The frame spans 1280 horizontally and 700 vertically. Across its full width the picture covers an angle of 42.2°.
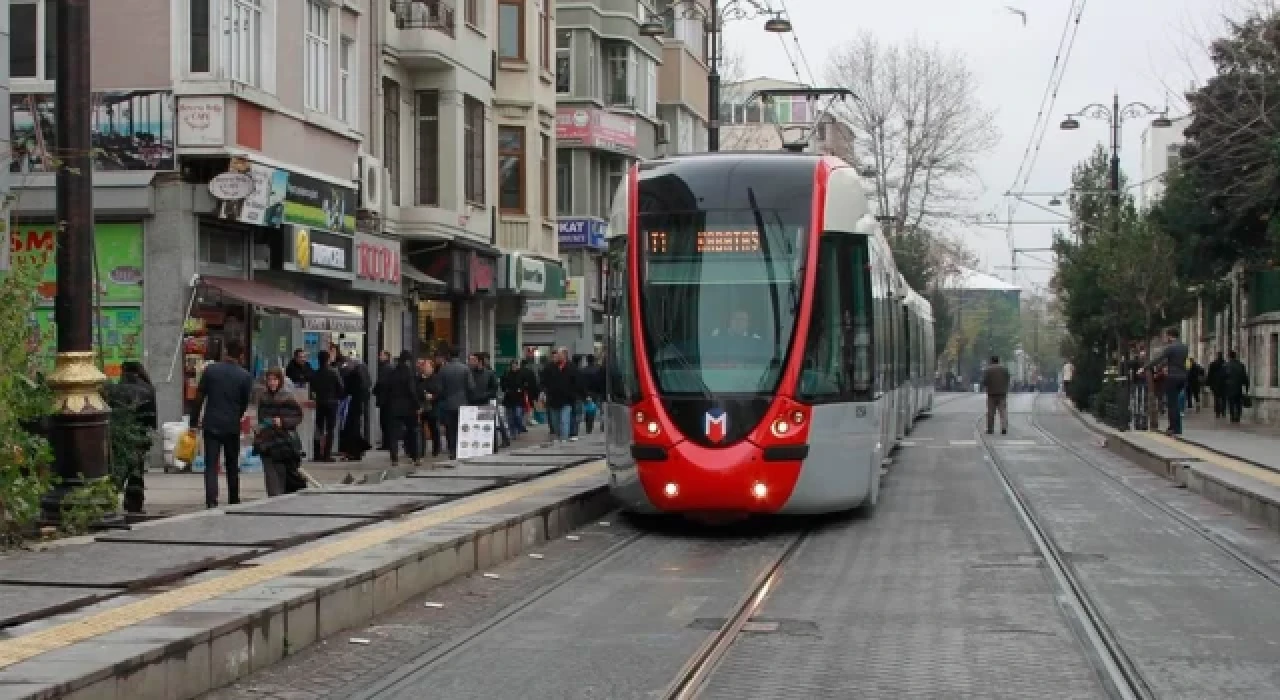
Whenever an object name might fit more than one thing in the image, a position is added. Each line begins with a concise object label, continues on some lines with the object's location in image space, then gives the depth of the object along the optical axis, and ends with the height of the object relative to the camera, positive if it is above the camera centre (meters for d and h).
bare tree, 63.06 +8.99
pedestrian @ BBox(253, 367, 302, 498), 16.34 -0.53
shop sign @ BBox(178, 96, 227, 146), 21.88 +3.42
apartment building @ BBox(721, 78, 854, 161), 76.38 +13.06
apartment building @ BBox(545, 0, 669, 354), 44.28 +6.42
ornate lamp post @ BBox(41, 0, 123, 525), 11.92 +0.70
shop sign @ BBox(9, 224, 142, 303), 22.19 +1.57
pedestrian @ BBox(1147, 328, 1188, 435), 27.49 -0.02
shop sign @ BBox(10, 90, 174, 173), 21.95 +3.40
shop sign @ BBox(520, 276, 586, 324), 43.38 +1.81
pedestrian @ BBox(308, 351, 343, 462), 23.67 -0.25
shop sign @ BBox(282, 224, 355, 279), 24.53 +1.95
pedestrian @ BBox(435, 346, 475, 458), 24.20 -0.18
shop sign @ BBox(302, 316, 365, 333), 23.88 +0.80
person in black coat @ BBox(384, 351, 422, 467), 23.59 -0.37
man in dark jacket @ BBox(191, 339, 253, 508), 15.93 -0.28
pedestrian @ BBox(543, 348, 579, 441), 29.06 -0.23
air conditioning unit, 28.33 +3.44
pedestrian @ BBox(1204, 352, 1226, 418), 39.78 -0.19
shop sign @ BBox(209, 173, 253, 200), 21.91 +2.56
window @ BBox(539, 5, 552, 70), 39.10 +7.97
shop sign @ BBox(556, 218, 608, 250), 44.69 +3.93
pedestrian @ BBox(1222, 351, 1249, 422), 37.69 -0.25
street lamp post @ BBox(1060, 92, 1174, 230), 44.00 +6.74
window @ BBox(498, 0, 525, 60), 37.38 +7.92
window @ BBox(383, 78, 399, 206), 30.80 +4.60
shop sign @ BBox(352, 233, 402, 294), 27.73 +1.97
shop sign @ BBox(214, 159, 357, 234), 22.58 +2.62
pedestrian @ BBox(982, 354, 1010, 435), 35.09 -0.31
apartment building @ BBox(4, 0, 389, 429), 21.91 +2.85
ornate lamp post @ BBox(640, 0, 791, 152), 31.59 +7.08
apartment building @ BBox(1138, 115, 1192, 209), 96.12 +13.43
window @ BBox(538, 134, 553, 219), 39.38 +4.87
